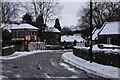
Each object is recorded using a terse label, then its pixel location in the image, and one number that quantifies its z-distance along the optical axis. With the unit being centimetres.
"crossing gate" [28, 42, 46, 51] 5327
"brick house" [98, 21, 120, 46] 4472
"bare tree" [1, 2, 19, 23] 4484
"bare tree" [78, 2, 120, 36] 6406
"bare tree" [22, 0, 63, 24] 6569
